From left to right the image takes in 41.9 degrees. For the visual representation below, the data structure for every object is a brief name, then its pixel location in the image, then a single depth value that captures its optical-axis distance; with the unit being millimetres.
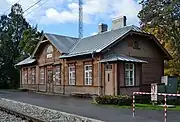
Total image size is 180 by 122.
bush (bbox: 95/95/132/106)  13960
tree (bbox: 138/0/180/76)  20604
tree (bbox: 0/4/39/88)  39301
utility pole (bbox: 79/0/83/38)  31661
